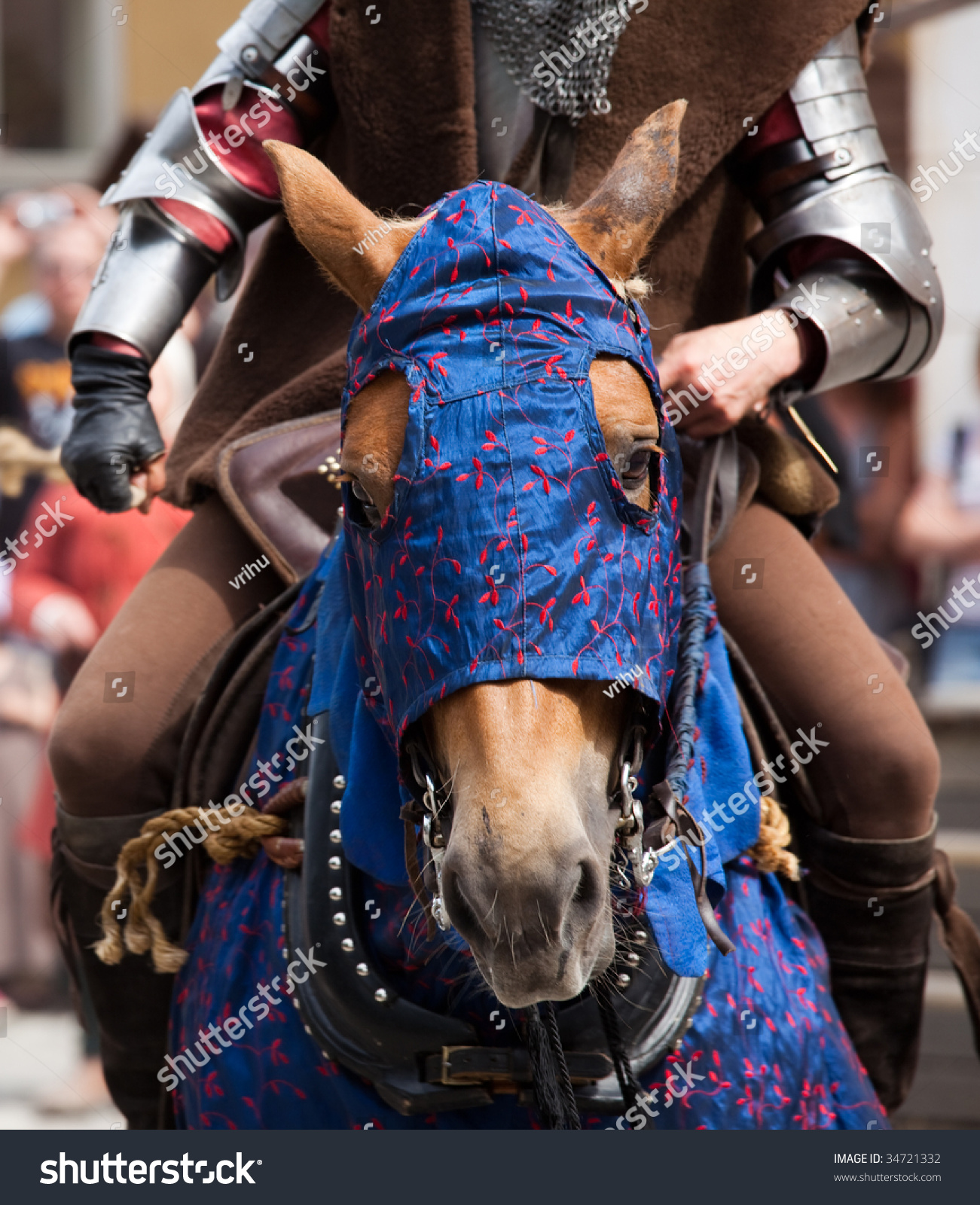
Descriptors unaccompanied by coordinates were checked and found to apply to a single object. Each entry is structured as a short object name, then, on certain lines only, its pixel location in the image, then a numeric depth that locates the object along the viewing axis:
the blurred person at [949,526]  10.77
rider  4.37
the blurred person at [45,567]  9.94
